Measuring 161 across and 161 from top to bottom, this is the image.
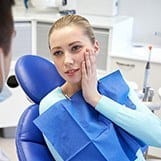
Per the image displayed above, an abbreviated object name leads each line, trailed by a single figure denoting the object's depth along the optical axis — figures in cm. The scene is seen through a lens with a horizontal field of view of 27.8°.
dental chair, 105
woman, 106
